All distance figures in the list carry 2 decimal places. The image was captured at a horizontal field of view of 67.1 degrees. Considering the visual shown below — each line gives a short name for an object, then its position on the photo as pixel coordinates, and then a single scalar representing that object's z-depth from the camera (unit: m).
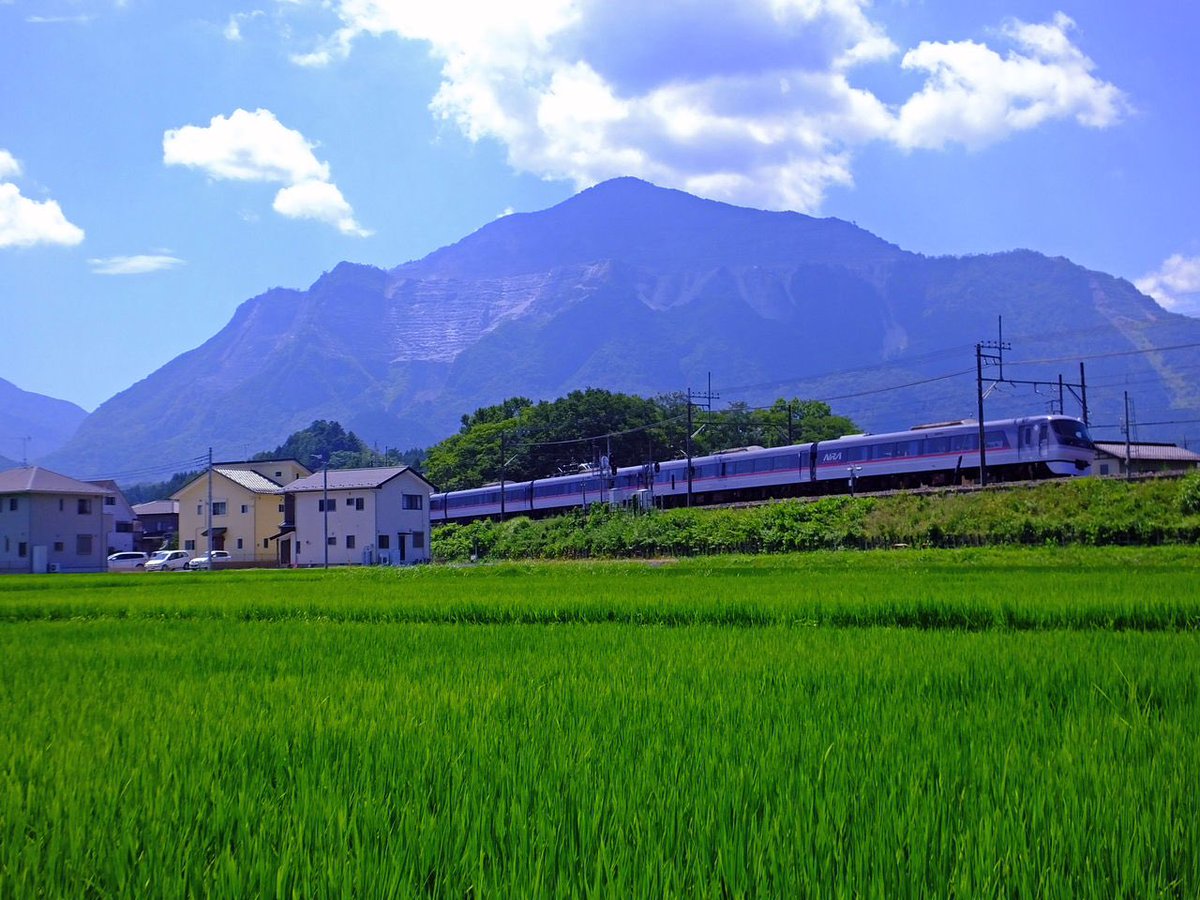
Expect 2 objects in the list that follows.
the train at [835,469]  34.56
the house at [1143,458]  51.98
